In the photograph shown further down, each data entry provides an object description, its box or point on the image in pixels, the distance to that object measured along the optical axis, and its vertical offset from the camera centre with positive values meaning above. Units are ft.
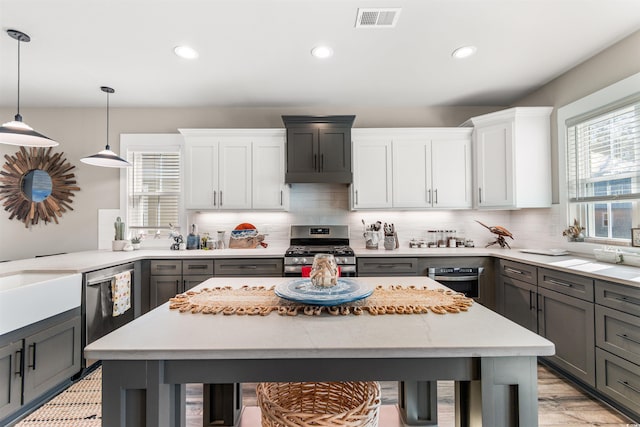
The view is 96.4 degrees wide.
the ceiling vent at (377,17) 6.48 +4.75
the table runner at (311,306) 3.75 -1.21
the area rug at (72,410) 6.19 -4.38
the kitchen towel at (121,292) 8.59 -2.23
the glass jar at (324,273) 4.17 -0.79
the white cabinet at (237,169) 11.25 +1.99
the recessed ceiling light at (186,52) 7.93 +4.76
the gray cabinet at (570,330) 6.81 -2.92
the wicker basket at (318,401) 3.33 -2.52
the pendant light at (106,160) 9.20 +1.99
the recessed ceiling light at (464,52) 8.01 +4.78
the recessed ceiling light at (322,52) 7.93 +4.74
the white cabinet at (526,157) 10.24 +2.23
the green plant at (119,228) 11.10 -0.31
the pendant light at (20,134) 6.56 +2.02
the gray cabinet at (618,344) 5.86 -2.74
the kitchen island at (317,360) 2.72 -1.42
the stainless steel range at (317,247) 9.92 -1.11
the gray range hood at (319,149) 10.95 +2.69
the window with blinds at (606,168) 7.59 +1.46
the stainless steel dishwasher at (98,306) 7.83 -2.46
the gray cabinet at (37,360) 6.01 -3.24
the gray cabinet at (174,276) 10.00 -1.97
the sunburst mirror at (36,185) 11.46 +1.43
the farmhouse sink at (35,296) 5.91 -1.73
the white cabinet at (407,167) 11.37 +2.06
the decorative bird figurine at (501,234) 11.32 -0.62
